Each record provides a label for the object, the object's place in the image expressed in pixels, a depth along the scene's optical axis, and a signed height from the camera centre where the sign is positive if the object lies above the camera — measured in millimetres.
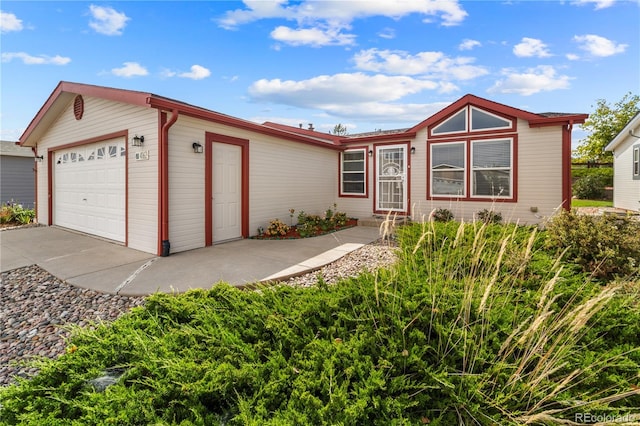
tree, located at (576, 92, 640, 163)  21750 +5909
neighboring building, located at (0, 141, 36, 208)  14609 +1494
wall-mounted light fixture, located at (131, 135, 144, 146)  5968 +1279
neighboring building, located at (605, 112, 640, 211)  11812 +1575
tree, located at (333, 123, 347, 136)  39406 +9925
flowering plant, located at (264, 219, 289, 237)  7828 -638
